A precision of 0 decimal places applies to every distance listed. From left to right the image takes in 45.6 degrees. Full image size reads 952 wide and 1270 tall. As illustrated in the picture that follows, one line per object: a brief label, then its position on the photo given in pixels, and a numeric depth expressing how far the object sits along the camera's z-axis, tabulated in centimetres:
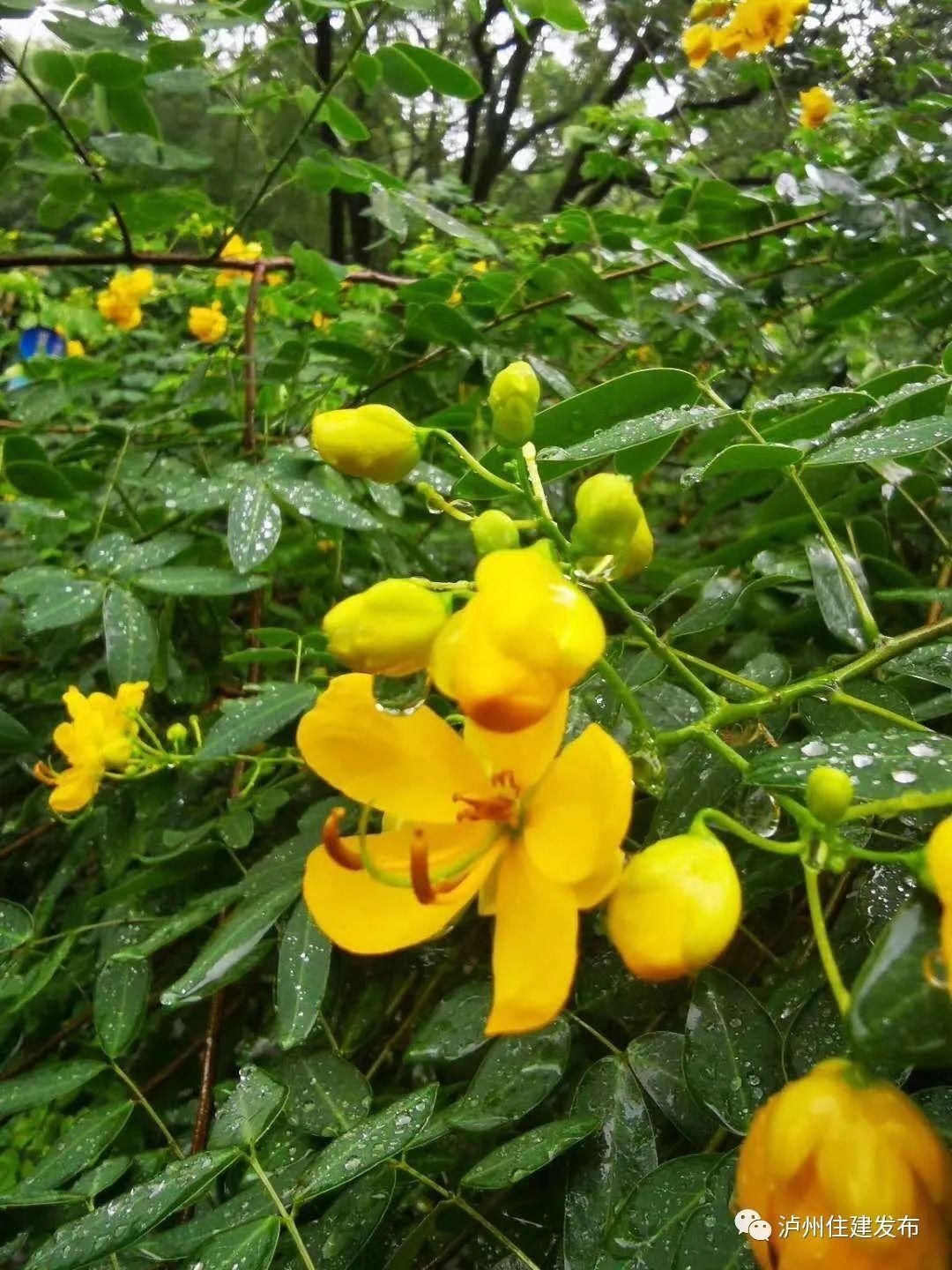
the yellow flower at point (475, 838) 13
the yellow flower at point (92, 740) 25
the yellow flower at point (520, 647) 12
